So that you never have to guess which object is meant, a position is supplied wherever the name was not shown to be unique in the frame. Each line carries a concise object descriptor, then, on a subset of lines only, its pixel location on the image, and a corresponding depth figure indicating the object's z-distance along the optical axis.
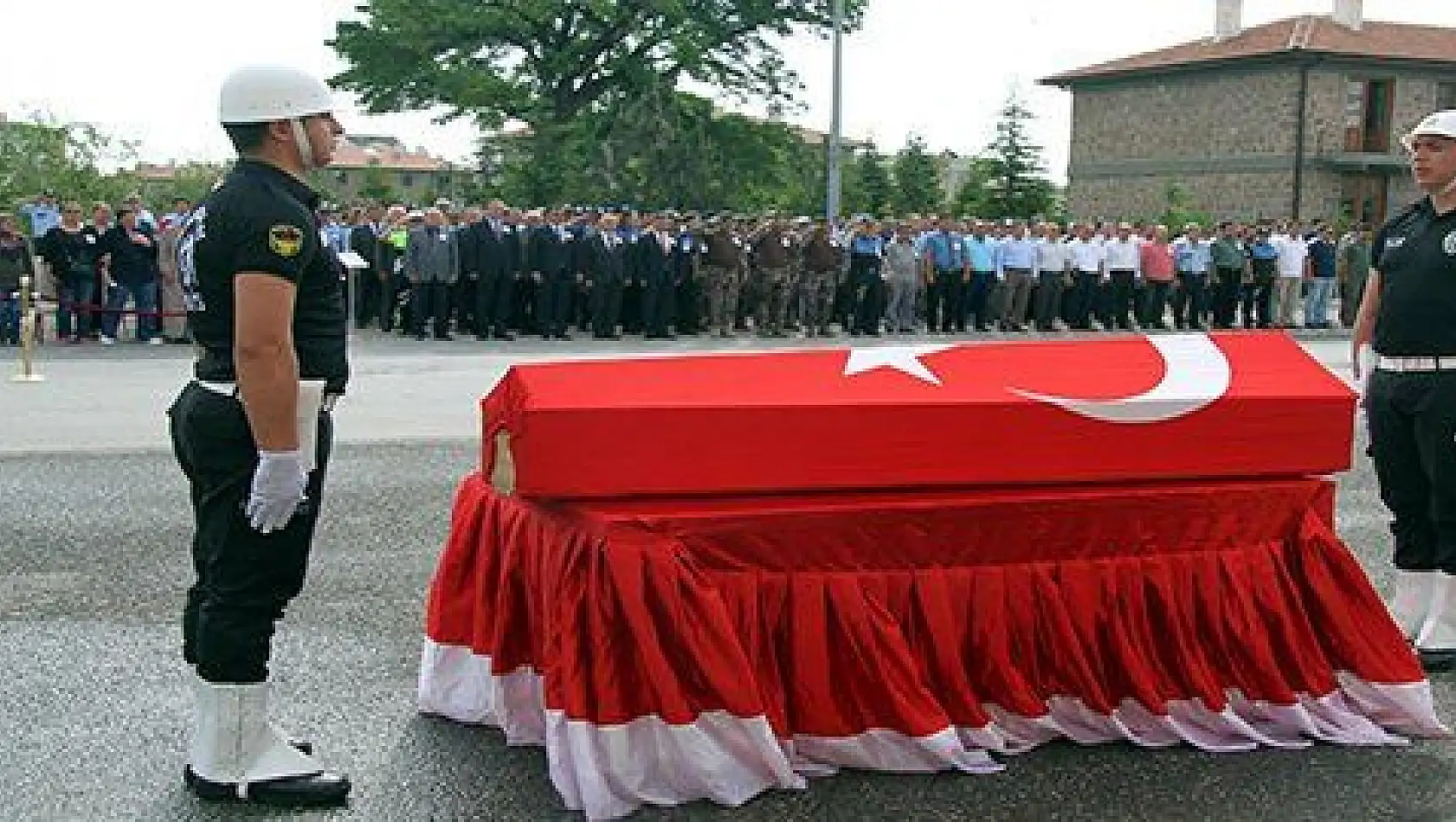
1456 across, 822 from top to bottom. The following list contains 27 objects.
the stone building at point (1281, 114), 48.06
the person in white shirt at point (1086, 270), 25.39
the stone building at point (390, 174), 62.50
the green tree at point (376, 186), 65.75
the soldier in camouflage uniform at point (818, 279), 22.89
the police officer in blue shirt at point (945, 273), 24.25
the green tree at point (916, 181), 52.78
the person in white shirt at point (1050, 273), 25.03
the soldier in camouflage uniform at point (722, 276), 21.95
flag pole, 29.22
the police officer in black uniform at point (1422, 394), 5.61
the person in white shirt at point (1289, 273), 26.59
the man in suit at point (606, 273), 21.14
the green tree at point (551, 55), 43.09
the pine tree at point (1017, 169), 50.19
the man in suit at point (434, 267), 20.22
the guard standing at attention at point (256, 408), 3.79
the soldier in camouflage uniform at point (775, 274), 22.41
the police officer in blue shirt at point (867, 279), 23.48
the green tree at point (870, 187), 51.94
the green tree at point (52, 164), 34.56
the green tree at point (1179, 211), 45.25
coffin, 4.18
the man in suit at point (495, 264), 20.50
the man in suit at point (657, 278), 21.55
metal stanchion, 14.47
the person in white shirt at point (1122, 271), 25.64
